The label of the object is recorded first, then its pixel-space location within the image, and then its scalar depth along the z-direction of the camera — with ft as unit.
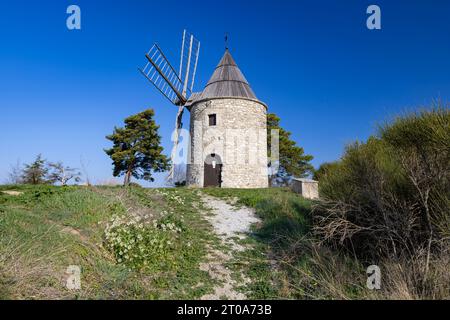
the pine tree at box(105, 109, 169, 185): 69.51
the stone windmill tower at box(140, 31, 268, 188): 49.47
